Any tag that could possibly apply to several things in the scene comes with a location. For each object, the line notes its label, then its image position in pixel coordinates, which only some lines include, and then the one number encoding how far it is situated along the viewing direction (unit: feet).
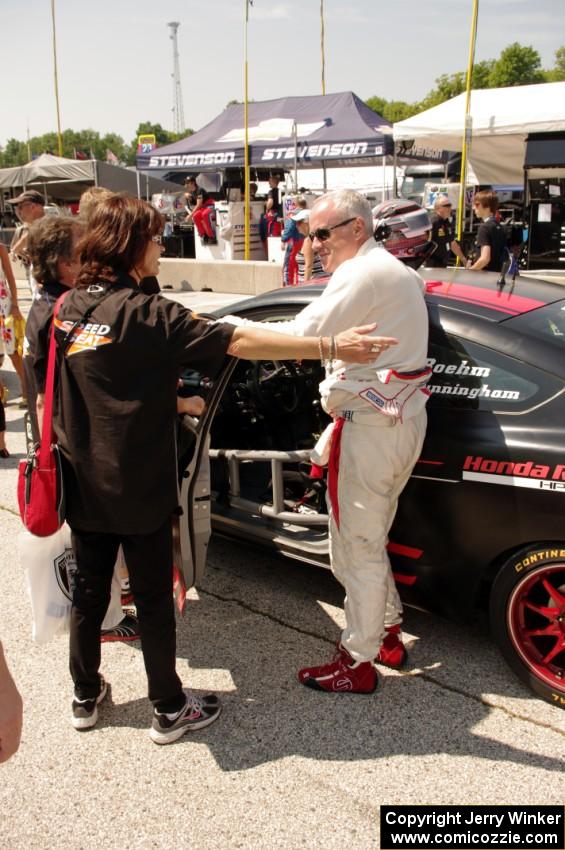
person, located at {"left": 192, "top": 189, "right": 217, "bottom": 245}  55.01
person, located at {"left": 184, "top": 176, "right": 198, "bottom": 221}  57.41
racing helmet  11.06
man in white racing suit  8.48
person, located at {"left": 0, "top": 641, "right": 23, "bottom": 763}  4.65
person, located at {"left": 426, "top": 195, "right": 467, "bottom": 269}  29.55
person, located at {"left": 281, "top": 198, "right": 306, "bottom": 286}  36.47
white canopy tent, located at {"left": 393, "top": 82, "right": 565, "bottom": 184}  36.81
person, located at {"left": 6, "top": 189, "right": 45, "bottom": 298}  22.43
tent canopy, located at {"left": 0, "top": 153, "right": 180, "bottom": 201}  66.54
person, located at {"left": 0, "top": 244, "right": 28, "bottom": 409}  21.04
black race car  8.72
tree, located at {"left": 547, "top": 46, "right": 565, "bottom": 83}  231.50
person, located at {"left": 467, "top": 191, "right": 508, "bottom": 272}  26.66
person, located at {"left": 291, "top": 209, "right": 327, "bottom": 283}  30.94
